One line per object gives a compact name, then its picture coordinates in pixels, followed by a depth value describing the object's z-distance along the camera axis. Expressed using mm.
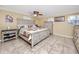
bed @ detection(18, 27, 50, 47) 2009
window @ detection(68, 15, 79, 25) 3297
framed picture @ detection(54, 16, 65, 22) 3900
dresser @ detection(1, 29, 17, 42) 2554
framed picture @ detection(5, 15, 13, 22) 2938
